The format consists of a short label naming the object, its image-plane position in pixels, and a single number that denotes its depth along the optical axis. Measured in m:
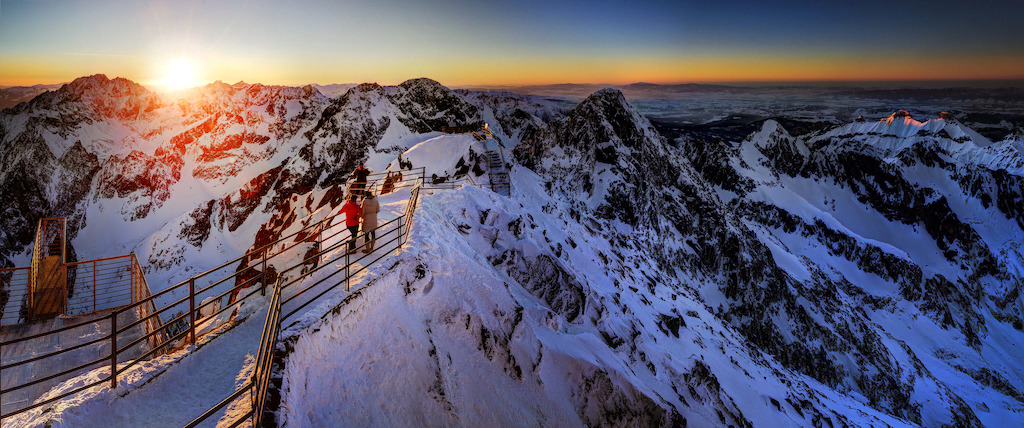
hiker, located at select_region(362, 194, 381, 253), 12.71
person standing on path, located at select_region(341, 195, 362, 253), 12.86
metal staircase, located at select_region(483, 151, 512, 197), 29.48
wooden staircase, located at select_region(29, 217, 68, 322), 14.49
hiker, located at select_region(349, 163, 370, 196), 18.73
